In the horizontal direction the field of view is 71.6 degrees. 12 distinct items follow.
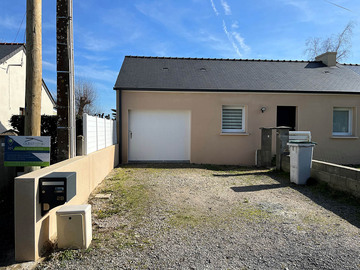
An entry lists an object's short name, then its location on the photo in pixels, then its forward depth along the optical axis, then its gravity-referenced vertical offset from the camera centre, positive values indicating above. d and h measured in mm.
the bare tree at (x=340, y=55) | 23641 +7404
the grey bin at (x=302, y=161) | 6504 -822
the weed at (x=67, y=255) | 2916 -1518
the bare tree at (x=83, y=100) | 22531 +2471
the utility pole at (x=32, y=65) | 4133 +1035
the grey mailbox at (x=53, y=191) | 2984 -768
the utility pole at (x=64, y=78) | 4883 +968
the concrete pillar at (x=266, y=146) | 9383 -637
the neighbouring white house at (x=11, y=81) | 13227 +2604
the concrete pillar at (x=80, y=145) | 5500 -400
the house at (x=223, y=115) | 9923 +572
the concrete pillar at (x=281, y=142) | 8102 -410
